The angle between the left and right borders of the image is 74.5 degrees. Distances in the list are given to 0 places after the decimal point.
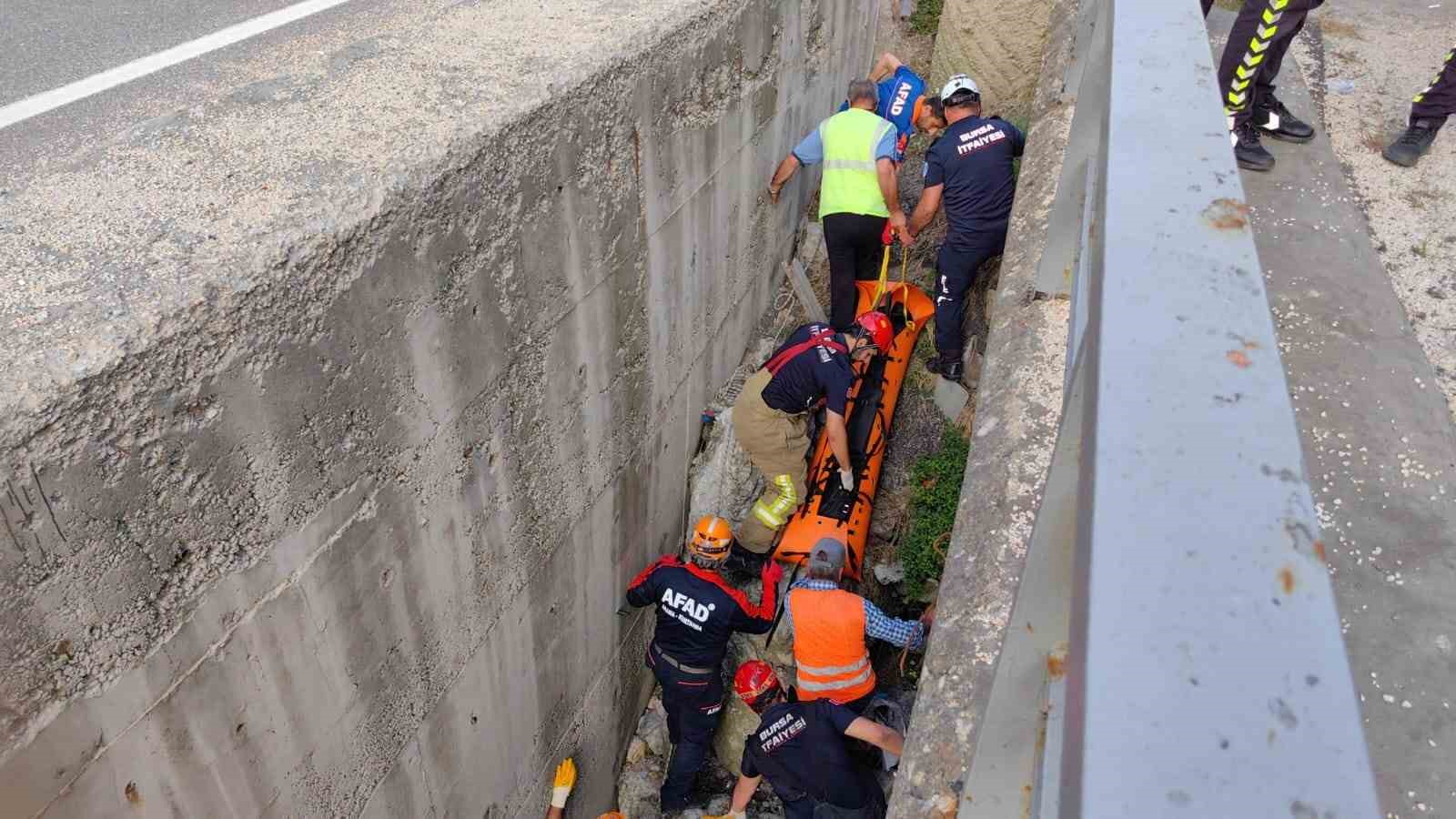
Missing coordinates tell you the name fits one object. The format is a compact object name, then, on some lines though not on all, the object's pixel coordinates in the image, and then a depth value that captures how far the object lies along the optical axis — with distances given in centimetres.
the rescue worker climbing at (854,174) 620
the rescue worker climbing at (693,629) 523
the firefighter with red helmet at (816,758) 470
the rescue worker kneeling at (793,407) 582
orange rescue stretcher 575
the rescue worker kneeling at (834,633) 478
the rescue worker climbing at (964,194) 572
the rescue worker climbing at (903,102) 711
